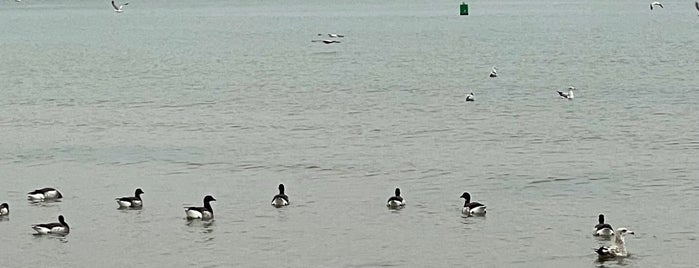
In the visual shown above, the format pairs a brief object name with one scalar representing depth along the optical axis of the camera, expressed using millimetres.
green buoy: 163812
